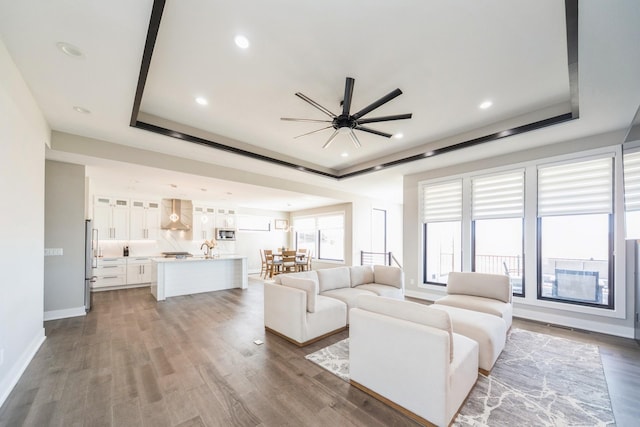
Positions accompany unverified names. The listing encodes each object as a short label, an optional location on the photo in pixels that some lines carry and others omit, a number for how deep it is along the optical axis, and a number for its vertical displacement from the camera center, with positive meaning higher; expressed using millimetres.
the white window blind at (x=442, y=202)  5352 +288
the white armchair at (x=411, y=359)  1804 -1139
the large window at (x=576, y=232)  3838 -272
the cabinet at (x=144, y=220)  7297 -179
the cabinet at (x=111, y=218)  6773 -111
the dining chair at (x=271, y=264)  8273 -1600
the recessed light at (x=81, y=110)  3066 +1268
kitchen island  5555 -1475
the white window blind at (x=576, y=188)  3824 +432
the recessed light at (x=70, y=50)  2094 +1380
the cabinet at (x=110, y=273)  6371 -1497
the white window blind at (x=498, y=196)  4582 +362
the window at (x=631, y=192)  3418 +328
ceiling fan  2628 +1130
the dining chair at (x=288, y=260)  8125 -1480
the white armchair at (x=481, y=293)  3387 -1190
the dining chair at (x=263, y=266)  9097 -1920
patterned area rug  1969 -1591
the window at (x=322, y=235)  9344 -816
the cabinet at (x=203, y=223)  8430 -295
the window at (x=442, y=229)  5383 -324
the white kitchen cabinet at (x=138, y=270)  6797 -1530
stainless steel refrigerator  4516 -847
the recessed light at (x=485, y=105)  3347 +1470
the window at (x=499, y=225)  4590 -197
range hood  7812 -1
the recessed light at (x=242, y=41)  2250 +1555
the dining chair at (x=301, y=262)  8562 -1610
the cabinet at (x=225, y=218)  9027 -139
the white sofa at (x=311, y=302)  3227 -1281
